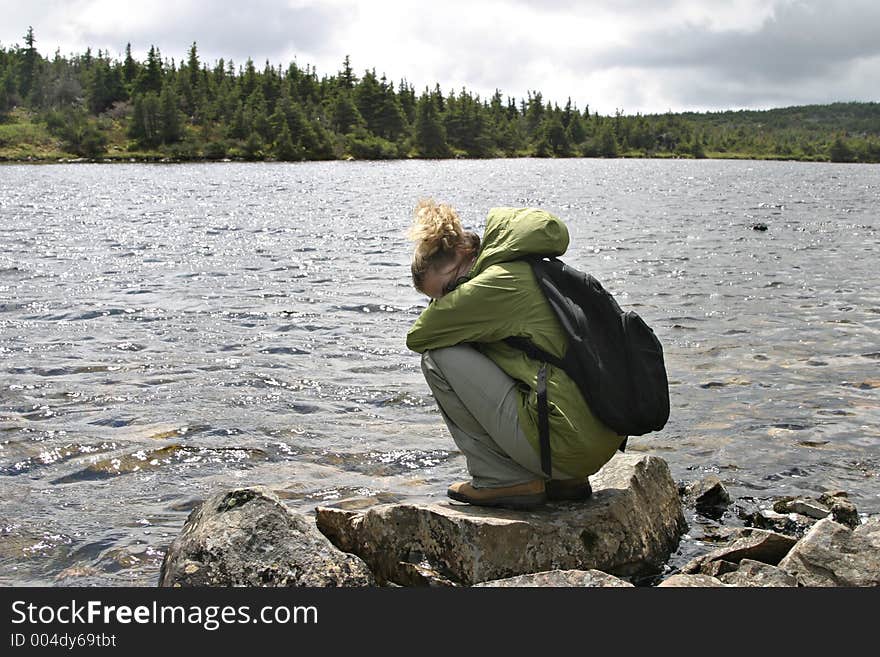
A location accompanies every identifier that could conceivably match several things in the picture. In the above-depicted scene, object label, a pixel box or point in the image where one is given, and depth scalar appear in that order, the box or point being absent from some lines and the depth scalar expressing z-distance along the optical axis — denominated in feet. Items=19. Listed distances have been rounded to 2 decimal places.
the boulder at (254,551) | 17.12
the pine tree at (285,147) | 462.19
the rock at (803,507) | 23.70
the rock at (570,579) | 16.08
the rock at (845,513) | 23.00
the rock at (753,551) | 19.75
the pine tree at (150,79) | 550.77
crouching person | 18.71
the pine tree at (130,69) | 581.53
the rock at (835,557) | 17.83
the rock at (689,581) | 16.97
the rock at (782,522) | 23.15
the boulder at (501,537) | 18.94
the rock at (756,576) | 17.70
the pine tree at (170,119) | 471.21
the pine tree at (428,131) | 544.21
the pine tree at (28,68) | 606.96
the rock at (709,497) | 24.44
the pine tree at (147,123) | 469.57
